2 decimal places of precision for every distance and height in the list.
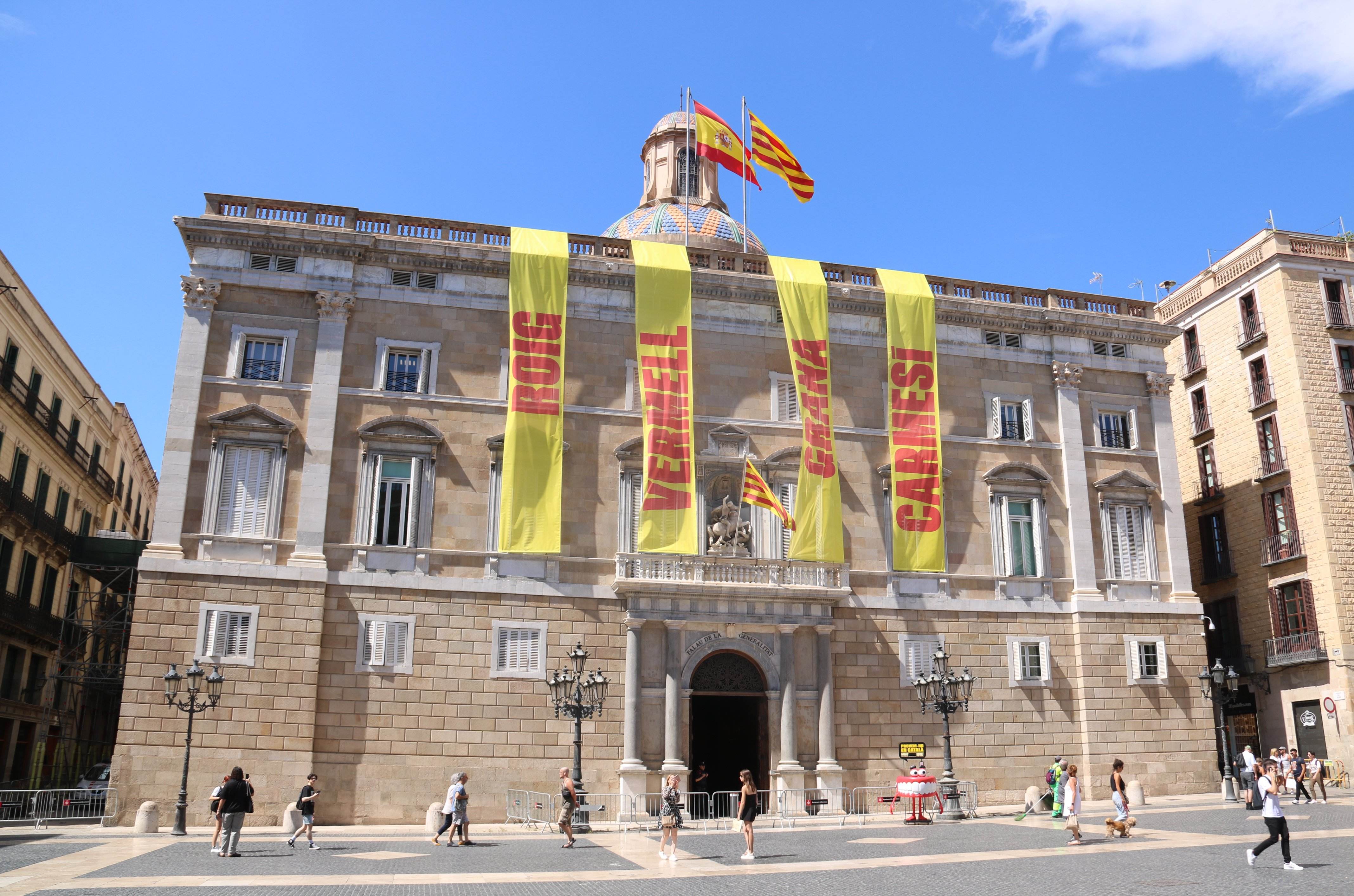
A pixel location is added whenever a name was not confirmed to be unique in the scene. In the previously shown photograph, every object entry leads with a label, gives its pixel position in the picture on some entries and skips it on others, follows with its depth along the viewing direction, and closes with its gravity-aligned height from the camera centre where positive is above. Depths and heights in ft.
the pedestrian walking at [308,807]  72.95 -4.75
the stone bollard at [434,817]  79.25 -5.90
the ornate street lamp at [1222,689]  97.30 +4.86
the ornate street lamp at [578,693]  84.79 +3.77
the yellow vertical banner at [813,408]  103.50 +31.97
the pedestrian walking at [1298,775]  94.07 -2.84
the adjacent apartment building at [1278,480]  121.19 +30.92
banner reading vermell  100.42 +32.08
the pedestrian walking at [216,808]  68.33 -4.63
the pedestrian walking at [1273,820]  55.57 -3.85
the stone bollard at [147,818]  81.76 -6.22
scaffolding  126.11 +9.19
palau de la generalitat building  94.22 +16.67
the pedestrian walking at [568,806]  73.31 -4.65
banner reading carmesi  107.04 +31.35
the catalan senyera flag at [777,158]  119.03 +62.46
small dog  72.38 -5.60
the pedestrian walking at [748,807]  65.00 -4.04
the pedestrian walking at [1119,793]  71.87 -3.32
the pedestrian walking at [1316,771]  95.81 -2.51
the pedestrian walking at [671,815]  64.80 -4.59
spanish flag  120.06 +64.75
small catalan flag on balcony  100.22 +22.22
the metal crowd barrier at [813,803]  96.07 -5.62
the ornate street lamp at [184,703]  81.05 +2.61
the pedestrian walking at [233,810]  66.44 -4.51
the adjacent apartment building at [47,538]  121.19 +22.61
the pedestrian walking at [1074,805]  70.08 -4.11
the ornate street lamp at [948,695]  90.12 +3.98
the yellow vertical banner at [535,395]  98.78 +31.33
